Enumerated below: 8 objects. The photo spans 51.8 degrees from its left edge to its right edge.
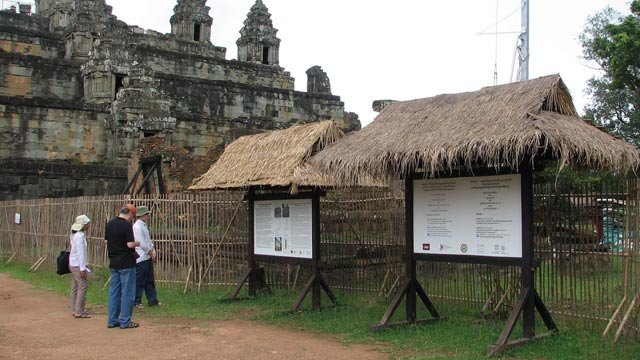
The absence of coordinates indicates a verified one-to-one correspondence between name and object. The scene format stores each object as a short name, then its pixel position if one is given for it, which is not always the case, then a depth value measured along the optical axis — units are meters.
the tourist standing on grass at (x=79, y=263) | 10.35
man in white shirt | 11.27
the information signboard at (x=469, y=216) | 7.91
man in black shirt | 9.59
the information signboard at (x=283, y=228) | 10.53
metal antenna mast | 14.23
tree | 18.06
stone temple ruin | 21.48
